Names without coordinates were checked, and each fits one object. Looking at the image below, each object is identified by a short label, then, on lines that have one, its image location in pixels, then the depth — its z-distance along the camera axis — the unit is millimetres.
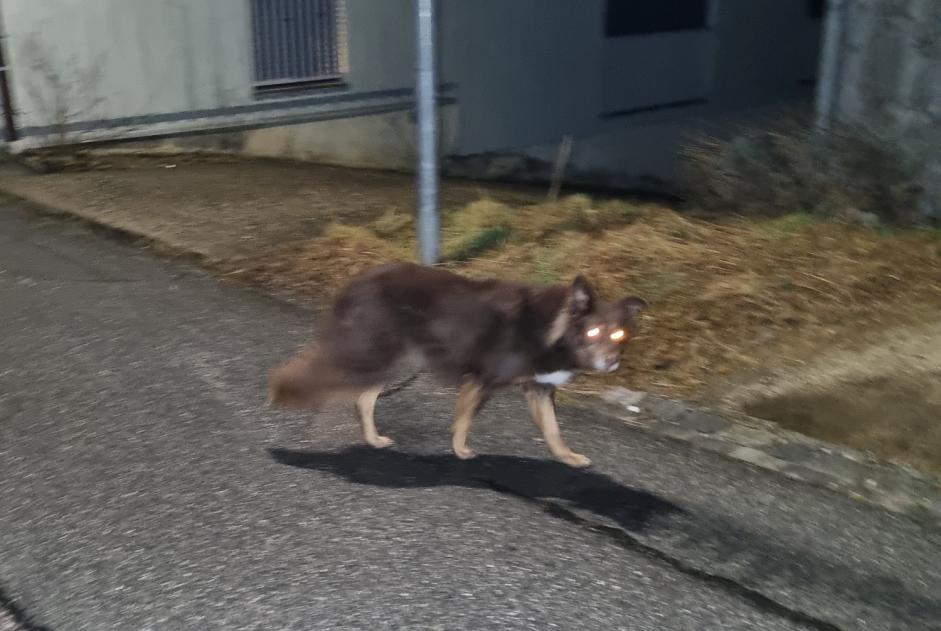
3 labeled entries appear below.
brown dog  3846
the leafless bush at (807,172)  7910
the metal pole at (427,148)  6586
